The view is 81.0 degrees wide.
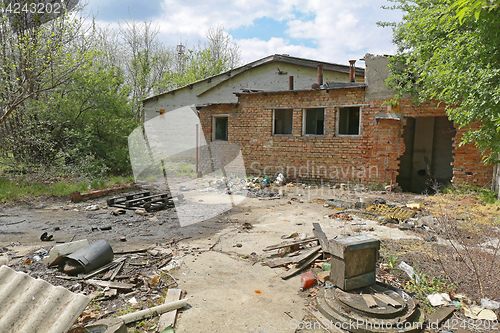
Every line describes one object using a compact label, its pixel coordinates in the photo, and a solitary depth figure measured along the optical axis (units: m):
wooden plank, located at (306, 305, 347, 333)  2.73
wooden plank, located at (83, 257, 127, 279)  3.59
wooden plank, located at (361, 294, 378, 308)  2.89
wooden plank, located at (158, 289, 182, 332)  2.72
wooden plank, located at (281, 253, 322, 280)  3.75
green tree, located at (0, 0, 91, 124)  8.54
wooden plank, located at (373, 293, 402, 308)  2.91
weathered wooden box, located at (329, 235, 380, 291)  3.13
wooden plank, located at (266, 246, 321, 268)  4.05
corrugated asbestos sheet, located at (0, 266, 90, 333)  2.28
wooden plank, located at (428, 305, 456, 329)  2.82
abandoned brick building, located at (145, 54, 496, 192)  9.33
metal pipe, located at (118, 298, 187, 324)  2.77
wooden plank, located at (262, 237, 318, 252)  4.50
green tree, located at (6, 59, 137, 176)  10.40
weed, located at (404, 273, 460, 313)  3.28
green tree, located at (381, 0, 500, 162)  5.78
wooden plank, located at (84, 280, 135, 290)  3.35
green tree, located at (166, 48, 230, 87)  26.68
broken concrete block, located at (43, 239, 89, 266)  3.75
